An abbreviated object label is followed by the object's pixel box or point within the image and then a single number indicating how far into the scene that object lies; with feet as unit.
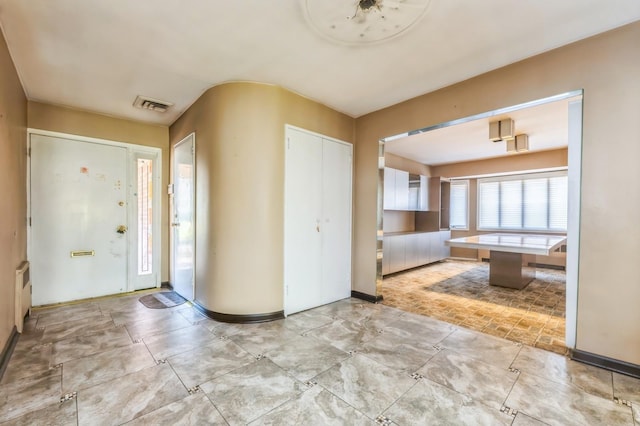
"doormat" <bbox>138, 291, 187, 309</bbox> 12.10
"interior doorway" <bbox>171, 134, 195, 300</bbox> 12.16
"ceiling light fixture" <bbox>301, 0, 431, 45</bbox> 6.20
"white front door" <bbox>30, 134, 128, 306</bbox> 11.76
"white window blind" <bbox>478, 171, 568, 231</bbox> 21.79
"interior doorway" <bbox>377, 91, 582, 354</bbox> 7.70
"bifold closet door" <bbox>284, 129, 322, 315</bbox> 10.99
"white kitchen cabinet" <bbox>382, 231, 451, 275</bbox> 17.95
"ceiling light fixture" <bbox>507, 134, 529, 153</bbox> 16.30
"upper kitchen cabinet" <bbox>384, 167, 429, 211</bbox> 19.49
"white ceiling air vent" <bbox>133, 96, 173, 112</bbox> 11.55
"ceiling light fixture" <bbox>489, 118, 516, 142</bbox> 13.60
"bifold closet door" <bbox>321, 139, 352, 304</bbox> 12.30
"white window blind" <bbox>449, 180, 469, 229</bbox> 26.12
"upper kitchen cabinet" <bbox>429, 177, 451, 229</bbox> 23.89
